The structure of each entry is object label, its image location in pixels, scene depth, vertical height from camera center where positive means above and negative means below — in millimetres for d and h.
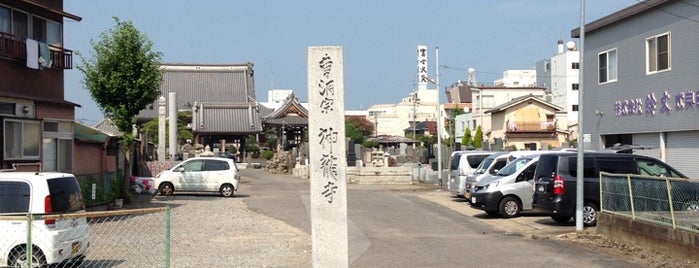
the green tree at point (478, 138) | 64438 +97
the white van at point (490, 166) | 24312 -863
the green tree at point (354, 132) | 80894 +921
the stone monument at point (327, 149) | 8797 -98
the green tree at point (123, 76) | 24469 +2128
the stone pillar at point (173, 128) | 41094 +740
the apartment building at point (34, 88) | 18766 +1461
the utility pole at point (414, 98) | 85400 +4877
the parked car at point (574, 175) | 18172 -864
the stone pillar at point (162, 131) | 38719 +517
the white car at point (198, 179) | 31109 -1509
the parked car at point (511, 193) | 21141 -1474
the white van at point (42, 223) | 10477 -1139
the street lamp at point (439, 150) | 37031 -527
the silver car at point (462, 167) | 27375 -1017
